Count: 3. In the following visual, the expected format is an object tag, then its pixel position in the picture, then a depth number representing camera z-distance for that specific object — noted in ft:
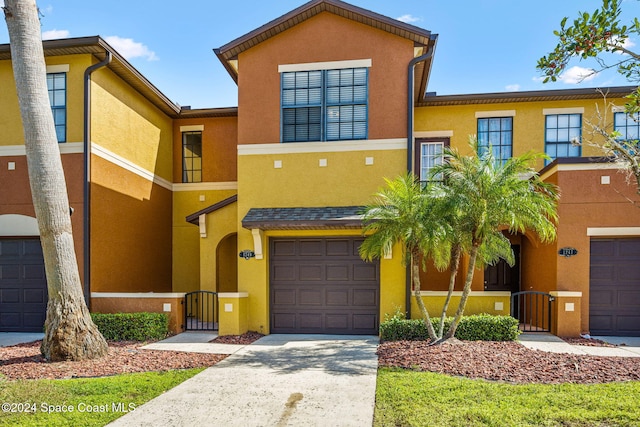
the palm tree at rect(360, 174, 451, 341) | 26.55
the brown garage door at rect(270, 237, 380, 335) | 34.58
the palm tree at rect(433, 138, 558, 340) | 25.39
